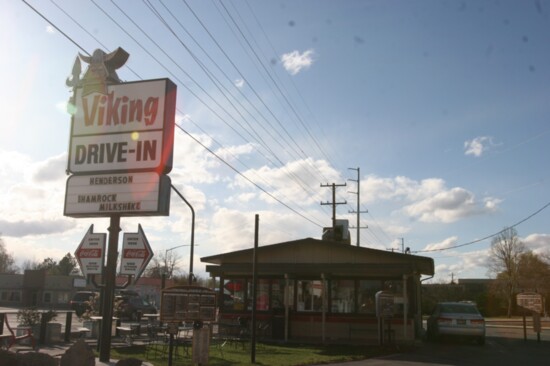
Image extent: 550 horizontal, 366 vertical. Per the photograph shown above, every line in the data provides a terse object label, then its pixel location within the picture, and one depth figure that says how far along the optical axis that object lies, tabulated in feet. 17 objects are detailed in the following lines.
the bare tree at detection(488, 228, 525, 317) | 220.84
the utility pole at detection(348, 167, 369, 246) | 173.88
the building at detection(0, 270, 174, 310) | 234.17
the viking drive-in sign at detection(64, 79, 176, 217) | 33.35
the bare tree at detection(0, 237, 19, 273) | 372.79
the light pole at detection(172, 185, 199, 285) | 92.29
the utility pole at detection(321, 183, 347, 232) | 147.74
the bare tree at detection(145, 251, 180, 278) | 286.42
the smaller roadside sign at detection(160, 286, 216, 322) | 35.81
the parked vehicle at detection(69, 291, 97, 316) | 115.76
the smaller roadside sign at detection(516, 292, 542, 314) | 78.95
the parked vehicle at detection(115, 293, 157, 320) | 114.04
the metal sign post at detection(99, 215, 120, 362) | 32.14
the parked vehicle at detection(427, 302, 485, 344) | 70.79
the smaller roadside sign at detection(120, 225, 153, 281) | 47.09
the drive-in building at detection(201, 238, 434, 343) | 73.41
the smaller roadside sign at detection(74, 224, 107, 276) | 47.29
